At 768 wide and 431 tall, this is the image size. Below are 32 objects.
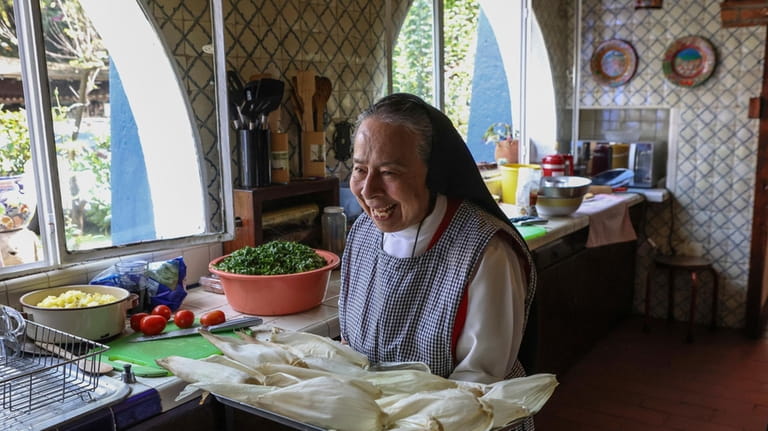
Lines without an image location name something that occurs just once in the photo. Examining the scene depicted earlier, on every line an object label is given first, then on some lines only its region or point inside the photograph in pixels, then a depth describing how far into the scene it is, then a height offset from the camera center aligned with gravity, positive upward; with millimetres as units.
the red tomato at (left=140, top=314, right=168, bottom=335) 1866 -521
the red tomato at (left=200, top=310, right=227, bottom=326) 1936 -525
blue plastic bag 2021 -446
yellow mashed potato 1777 -435
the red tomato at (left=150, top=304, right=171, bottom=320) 1980 -513
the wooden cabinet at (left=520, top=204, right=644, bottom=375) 3361 -933
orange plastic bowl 2029 -474
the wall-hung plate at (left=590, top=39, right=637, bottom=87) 4699 +503
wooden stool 4496 -976
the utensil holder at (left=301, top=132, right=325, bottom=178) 2752 -70
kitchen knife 1837 -538
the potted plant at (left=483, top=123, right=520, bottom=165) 4418 -38
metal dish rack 1393 -538
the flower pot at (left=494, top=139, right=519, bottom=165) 4410 -110
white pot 1718 -462
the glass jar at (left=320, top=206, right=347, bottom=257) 2730 -375
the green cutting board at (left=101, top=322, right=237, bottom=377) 1625 -553
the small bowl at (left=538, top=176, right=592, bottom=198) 3582 -299
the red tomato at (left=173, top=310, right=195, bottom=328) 1922 -520
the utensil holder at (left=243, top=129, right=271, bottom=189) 2426 -72
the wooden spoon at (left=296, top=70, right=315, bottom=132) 2695 +181
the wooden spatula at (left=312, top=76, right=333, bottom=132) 2789 +167
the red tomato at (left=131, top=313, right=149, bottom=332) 1902 -520
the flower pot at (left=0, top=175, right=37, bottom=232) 1945 -182
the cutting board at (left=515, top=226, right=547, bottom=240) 3091 -464
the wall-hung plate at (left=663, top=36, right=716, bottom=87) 4402 +476
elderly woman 1479 -277
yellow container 4101 -290
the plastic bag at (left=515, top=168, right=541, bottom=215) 3713 -314
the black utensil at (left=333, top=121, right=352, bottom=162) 2990 -15
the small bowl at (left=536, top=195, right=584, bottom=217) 3598 -387
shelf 2451 -259
